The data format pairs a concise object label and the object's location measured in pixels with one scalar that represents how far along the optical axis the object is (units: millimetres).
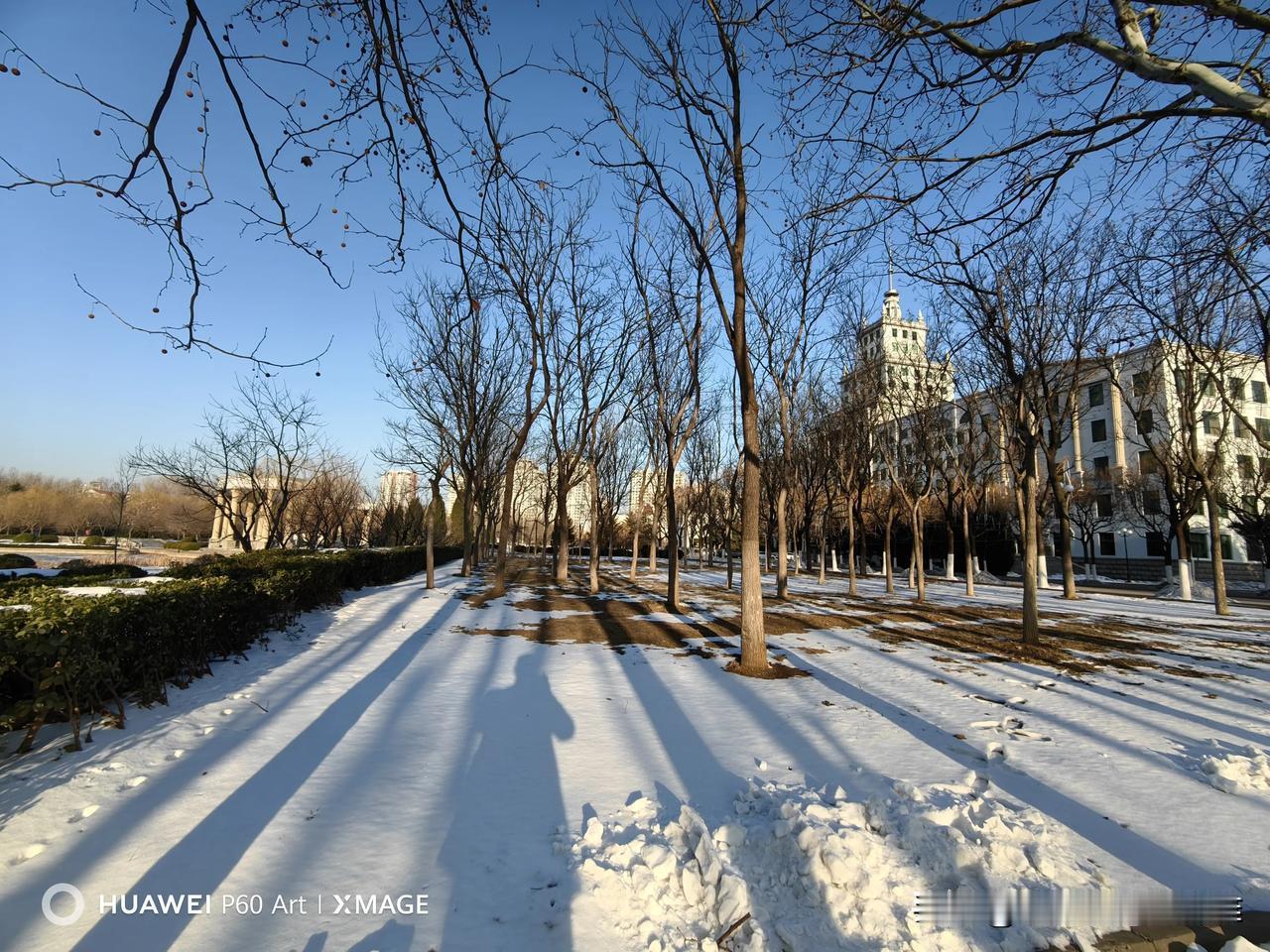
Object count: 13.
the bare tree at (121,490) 28231
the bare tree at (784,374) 17531
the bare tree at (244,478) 24516
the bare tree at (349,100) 2445
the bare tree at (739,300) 8141
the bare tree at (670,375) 14711
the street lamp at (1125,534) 39988
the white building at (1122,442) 20312
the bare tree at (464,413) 19469
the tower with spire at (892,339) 19812
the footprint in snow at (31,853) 3273
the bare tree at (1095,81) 3602
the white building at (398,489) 52262
